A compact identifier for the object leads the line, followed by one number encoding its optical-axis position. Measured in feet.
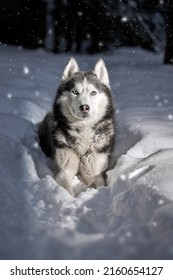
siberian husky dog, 14.97
